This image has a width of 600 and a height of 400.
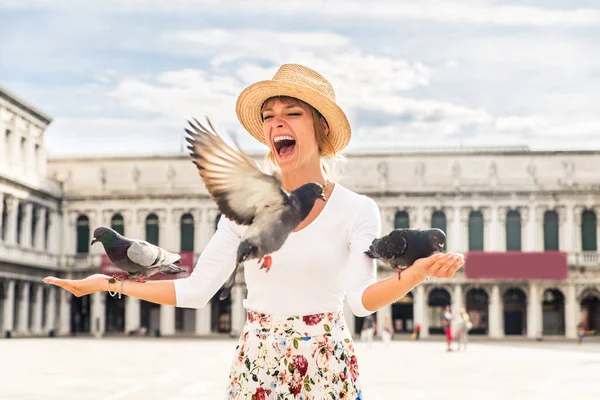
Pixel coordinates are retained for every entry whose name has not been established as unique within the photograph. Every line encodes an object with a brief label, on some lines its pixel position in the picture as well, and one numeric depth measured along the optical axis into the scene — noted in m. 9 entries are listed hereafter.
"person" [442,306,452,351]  32.89
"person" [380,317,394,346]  36.97
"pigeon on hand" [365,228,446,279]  2.41
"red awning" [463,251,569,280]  50.25
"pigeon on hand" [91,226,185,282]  2.64
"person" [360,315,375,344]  35.41
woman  2.82
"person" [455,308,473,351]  32.59
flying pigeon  2.24
